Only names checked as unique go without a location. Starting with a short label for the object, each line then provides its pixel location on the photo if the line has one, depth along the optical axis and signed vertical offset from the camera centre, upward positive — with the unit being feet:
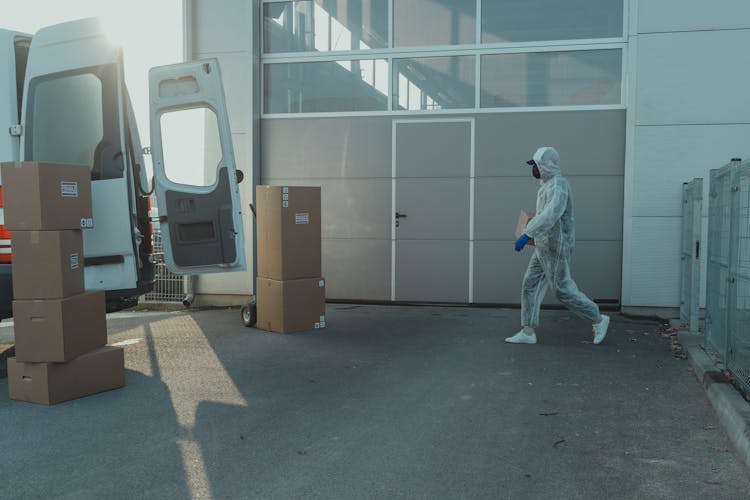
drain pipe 28.30 -3.37
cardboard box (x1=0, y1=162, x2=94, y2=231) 14.14 +0.28
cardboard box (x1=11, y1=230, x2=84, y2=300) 14.32 -1.12
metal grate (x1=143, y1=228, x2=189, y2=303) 28.81 -3.15
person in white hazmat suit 19.38 -1.16
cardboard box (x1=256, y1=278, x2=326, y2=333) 21.90 -2.98
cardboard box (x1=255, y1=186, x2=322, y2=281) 21.99 -0.69
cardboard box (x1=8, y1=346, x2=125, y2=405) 14.28 -3.48
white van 17.74 +2.20
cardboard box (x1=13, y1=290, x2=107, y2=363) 14.17 -2.42
